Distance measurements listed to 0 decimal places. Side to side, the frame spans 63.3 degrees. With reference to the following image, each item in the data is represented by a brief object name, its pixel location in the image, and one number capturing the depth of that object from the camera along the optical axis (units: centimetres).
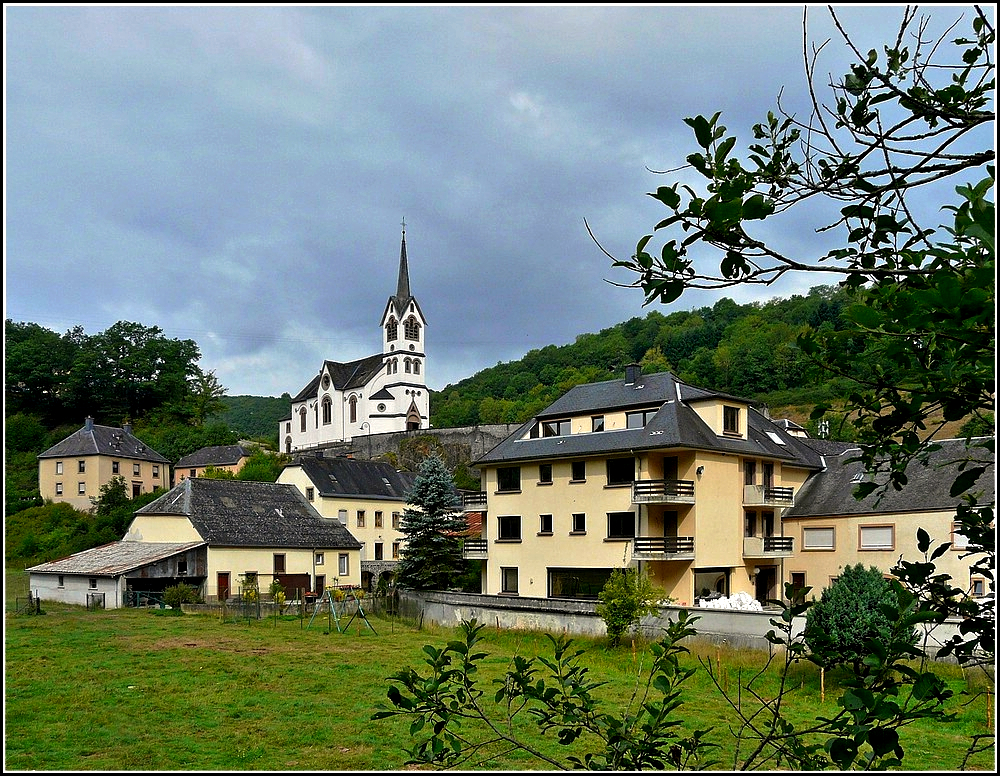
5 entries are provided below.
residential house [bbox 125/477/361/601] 3519
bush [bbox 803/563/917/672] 1625
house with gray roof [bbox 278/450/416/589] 4362
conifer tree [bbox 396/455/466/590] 3256
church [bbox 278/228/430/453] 8075
